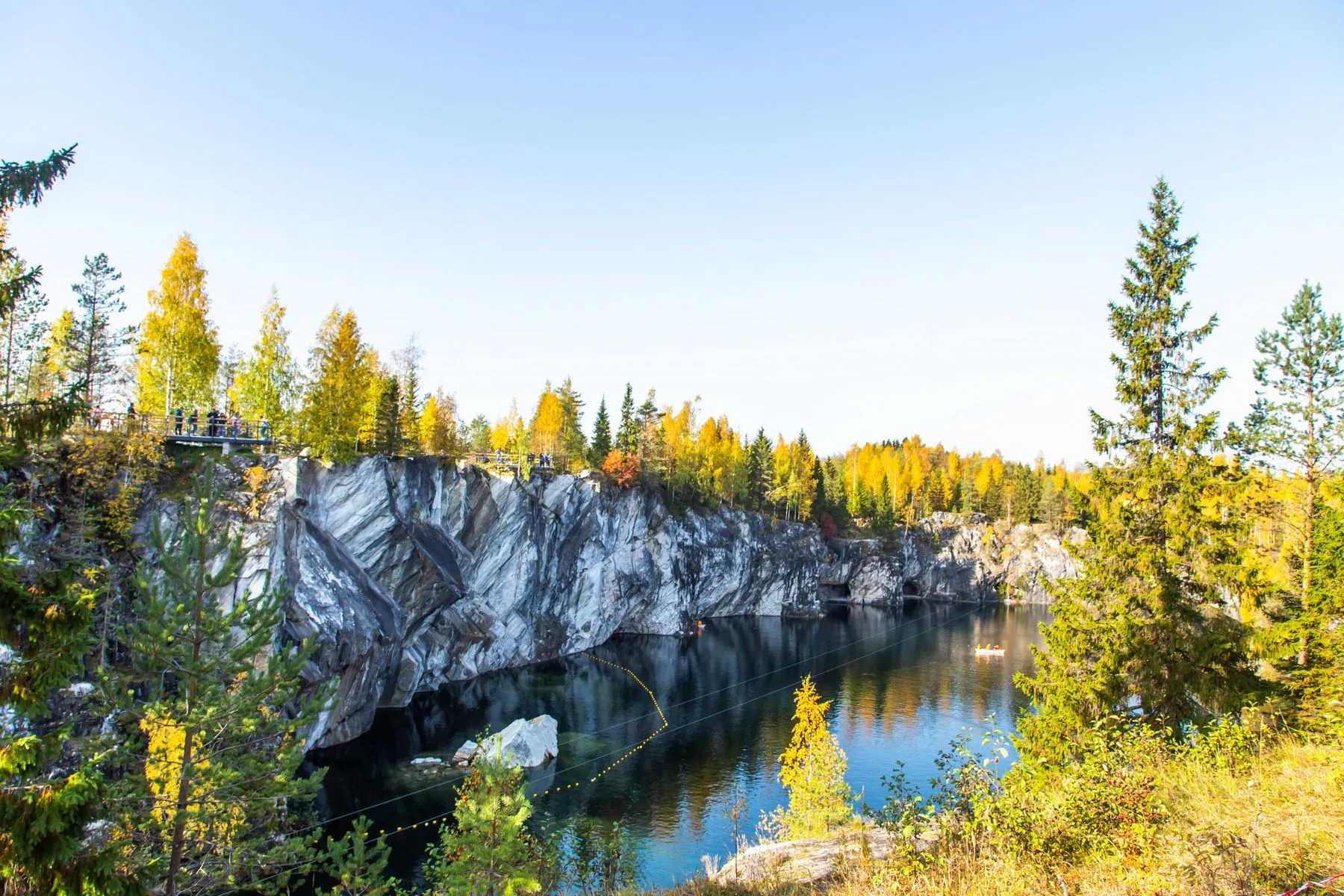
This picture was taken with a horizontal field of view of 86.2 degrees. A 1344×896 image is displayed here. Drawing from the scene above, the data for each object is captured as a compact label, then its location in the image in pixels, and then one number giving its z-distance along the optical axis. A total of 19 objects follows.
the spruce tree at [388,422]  44.66
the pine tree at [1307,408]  20.23
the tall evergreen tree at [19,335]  25.72
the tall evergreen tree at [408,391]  50.44
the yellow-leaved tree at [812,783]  23.56
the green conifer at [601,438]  72.94
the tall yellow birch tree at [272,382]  36.94
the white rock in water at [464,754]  34.47
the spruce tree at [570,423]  71.25
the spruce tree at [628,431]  77.62
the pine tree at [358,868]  11.94
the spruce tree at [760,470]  93.25
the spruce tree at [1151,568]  14.89
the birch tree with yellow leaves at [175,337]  33.69
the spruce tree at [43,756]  6.73
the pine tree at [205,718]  11.49
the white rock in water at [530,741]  34.06
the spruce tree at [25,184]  7.47
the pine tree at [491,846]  12.59
